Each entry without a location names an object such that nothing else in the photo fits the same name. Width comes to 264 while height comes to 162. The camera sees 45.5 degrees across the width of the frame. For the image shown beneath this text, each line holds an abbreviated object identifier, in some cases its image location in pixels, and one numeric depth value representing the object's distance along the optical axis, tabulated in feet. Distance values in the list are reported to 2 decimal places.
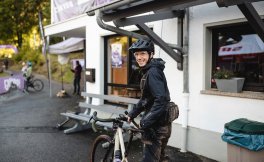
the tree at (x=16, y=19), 142.31
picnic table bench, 22.40
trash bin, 13.84
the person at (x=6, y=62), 129.20
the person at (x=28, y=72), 60.43
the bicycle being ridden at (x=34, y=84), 60.99
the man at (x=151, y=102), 10.89
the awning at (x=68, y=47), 47.96
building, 17.54
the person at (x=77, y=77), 56.49
